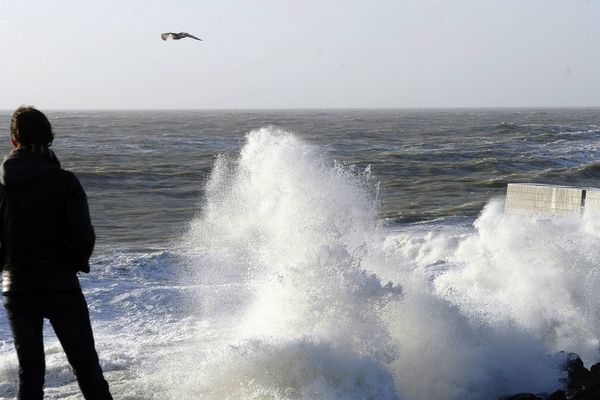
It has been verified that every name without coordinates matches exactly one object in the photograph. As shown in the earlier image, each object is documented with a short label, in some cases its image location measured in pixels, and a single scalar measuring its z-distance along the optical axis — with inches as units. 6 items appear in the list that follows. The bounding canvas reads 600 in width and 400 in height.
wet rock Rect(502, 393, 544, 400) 484.4
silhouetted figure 285.4
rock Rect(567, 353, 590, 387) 523.8
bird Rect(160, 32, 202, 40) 705.6
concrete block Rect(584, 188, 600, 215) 1126.5
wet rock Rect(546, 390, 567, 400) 493.7
